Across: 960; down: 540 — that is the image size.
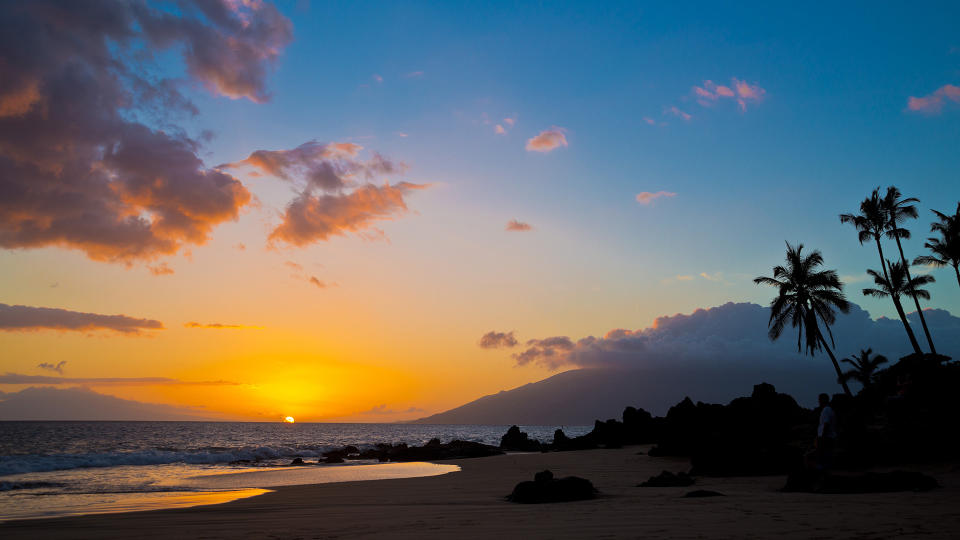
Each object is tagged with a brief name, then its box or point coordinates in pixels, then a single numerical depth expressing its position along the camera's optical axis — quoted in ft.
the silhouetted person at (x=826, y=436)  41.55
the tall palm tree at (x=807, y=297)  125.39
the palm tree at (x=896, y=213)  124.57
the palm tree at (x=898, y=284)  126.93
